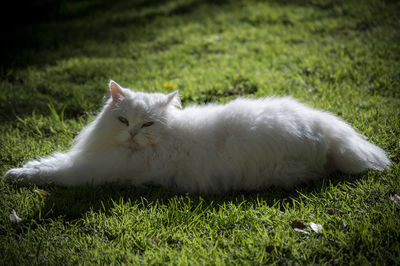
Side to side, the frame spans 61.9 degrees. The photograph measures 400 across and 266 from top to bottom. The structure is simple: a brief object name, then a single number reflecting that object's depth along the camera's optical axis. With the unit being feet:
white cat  9.15
